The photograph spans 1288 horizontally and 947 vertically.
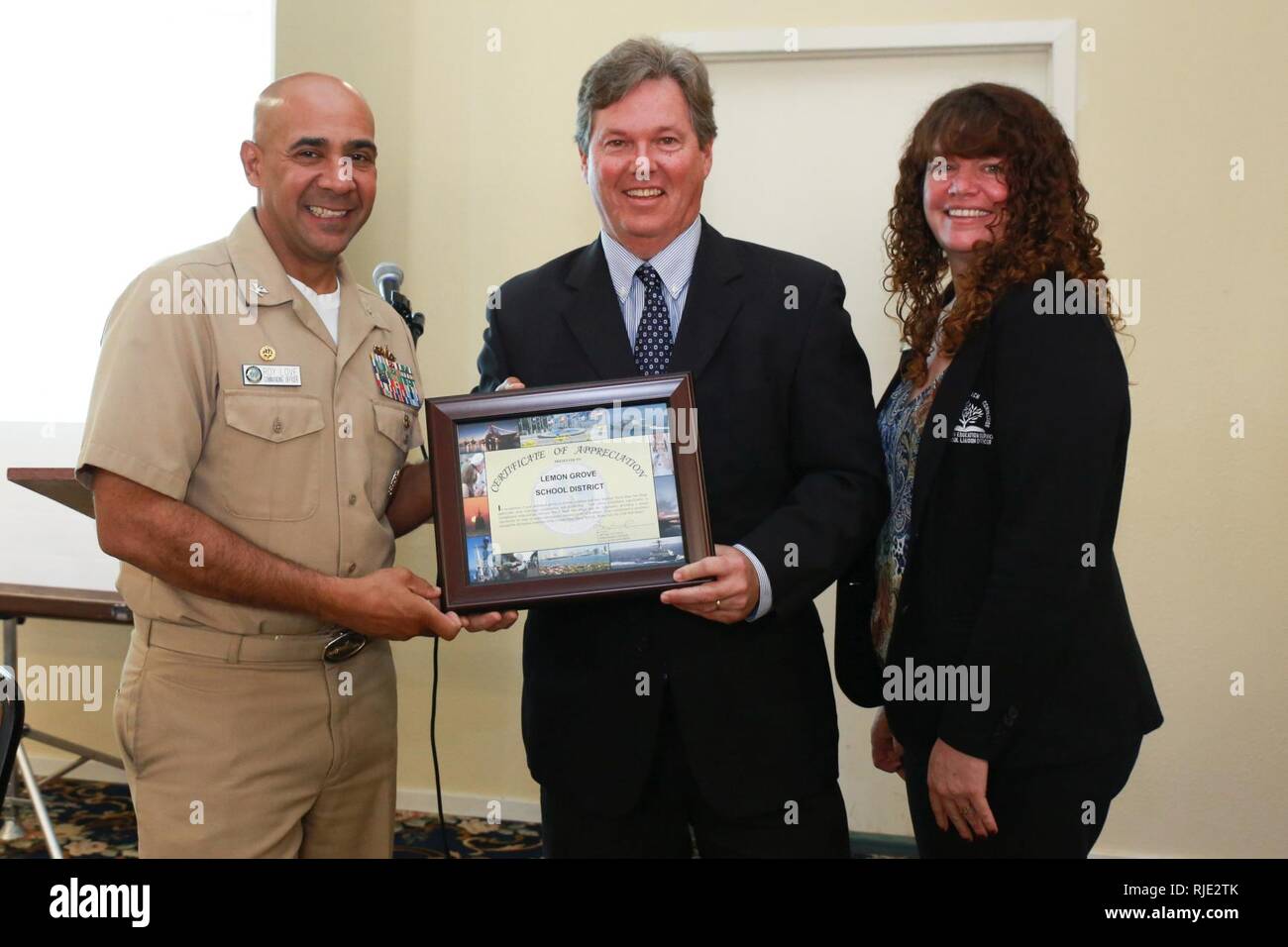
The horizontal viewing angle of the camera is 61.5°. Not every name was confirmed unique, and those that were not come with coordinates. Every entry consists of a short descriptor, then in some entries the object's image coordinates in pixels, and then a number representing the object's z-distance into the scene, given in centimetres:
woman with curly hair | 156
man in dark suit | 162
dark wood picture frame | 158
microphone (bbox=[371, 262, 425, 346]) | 229
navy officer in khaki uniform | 164
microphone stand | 223
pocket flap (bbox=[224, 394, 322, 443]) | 170
